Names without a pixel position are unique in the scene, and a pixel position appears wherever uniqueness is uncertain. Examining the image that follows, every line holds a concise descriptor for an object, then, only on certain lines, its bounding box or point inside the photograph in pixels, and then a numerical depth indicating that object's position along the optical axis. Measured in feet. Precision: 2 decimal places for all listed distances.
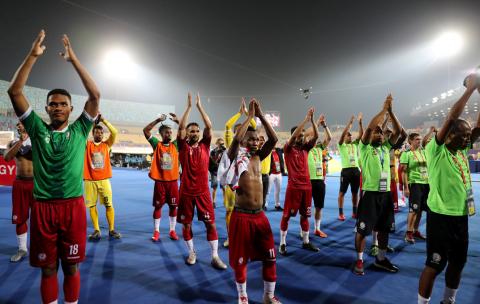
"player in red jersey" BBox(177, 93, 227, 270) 15.60
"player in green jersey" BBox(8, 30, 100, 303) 8.92
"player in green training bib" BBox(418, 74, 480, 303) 9.70
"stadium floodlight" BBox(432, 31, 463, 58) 74.64
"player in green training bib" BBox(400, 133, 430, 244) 19.57
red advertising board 33.45
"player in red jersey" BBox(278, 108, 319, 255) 17.83
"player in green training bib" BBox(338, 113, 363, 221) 26.00
